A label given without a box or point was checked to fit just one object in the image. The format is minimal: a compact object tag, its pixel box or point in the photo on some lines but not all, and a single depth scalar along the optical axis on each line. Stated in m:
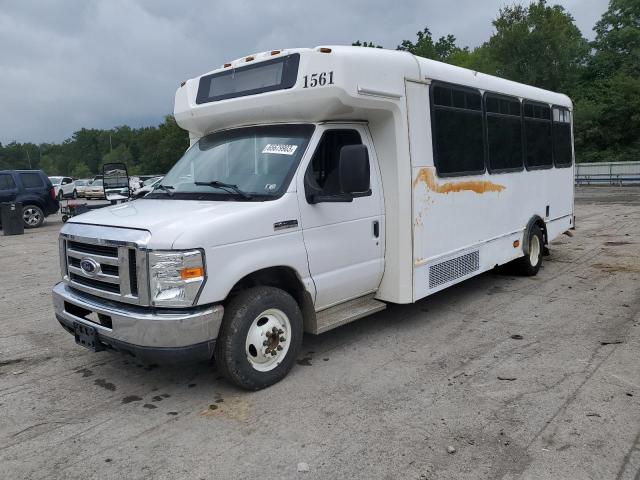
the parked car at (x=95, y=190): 35.33
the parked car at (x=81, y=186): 36.81
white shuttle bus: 3.89
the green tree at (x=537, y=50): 41.28
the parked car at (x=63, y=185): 31.87
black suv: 17.58
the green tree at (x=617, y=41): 38.88
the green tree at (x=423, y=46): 46.65
